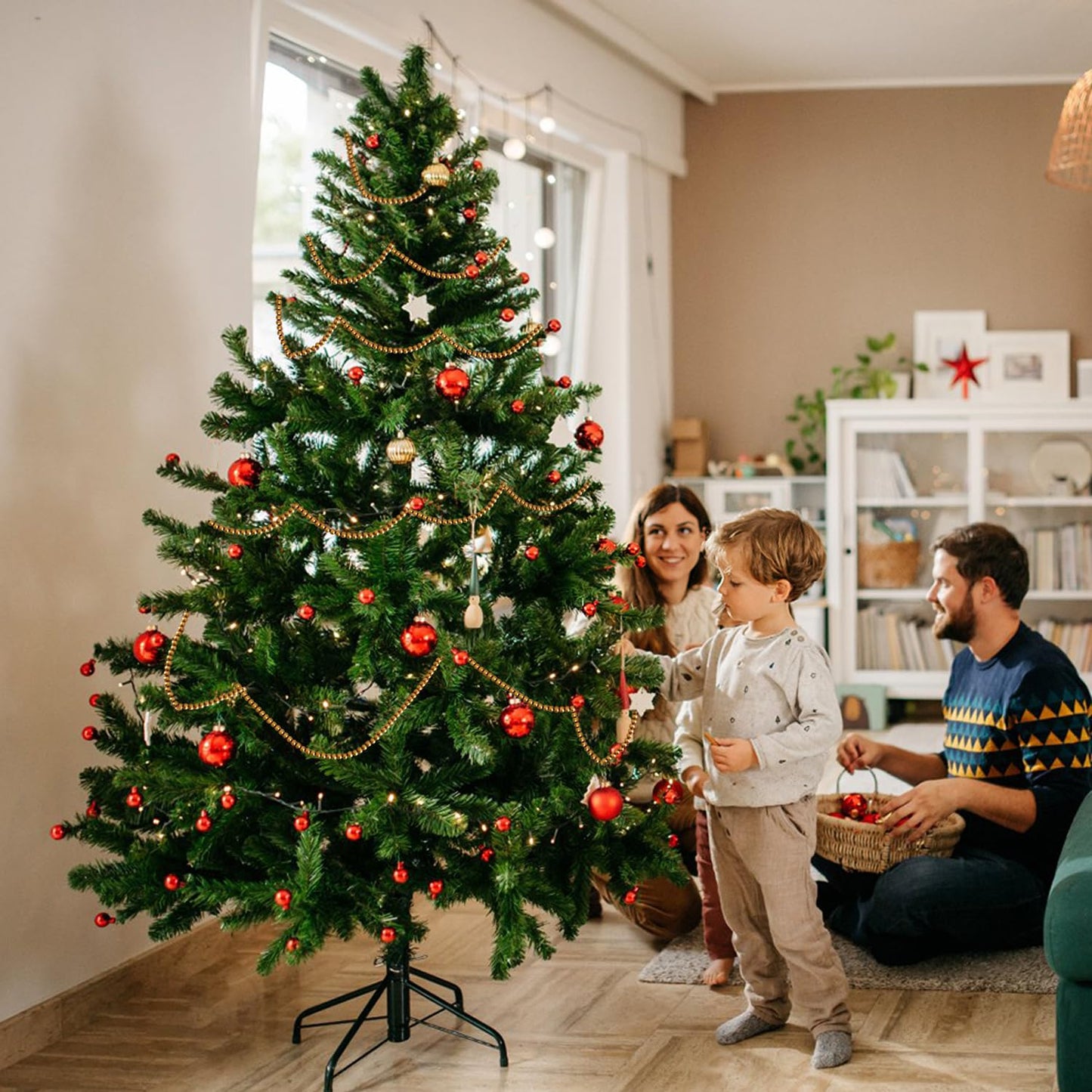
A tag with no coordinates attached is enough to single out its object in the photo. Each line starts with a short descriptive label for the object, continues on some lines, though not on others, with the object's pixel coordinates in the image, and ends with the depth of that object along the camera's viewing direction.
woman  3.21
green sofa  2.02
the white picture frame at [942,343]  6.05
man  2.89
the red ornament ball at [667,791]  2.51
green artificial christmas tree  2.24
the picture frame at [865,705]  5.77
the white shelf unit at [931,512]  5.79
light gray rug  2.88
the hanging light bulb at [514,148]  4.40
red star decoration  6.00
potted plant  6.01
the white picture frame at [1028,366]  5.98
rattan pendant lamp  3.43
